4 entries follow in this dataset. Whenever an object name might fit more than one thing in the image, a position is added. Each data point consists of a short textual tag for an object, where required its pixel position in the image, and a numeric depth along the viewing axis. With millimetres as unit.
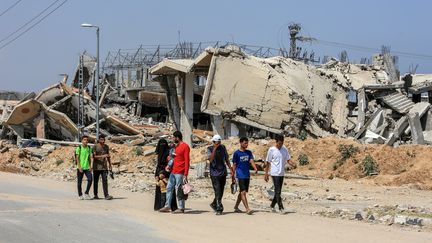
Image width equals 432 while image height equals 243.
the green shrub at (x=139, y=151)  27859
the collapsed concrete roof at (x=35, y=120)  35000
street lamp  30469
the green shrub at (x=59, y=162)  29078
